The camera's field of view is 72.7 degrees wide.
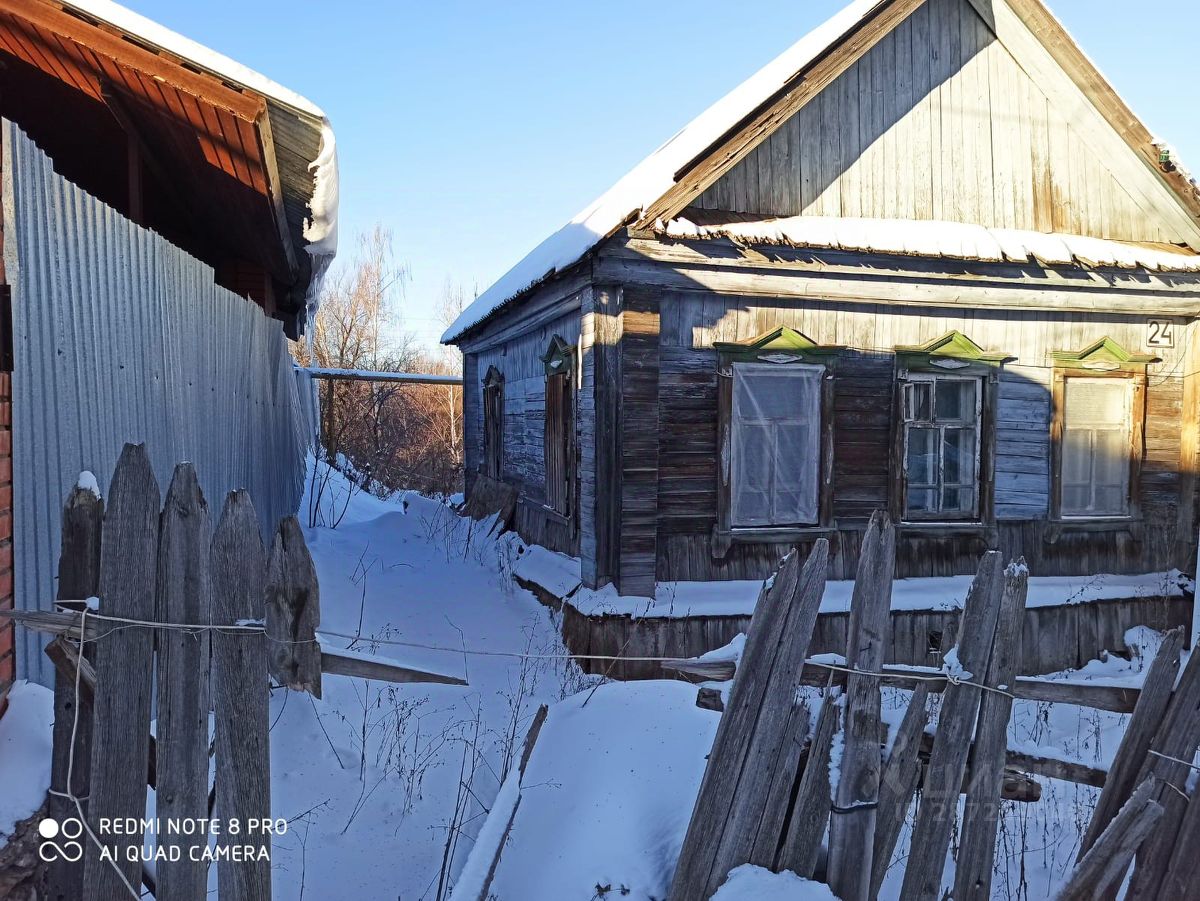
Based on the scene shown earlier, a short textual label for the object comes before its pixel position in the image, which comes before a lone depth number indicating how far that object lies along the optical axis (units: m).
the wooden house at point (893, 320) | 6.34
